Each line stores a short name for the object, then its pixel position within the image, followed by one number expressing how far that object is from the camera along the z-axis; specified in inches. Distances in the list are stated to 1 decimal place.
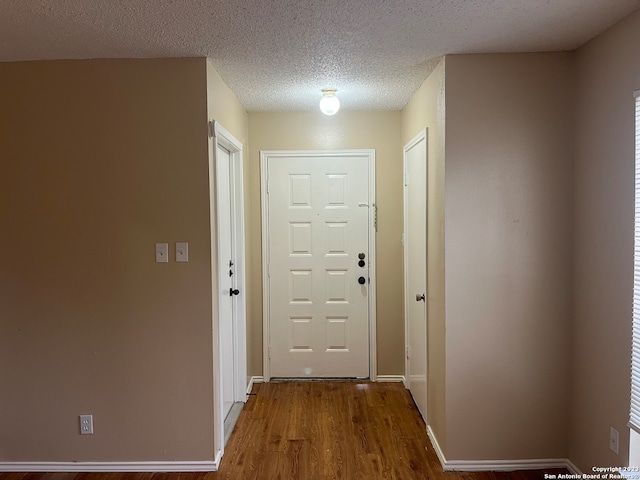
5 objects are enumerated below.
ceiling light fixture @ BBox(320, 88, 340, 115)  122.8
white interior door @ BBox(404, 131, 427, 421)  119.5
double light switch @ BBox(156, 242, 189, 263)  98.9
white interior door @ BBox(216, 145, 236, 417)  120.1
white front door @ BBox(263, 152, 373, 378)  150.5
